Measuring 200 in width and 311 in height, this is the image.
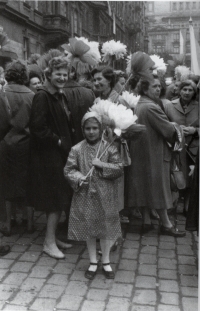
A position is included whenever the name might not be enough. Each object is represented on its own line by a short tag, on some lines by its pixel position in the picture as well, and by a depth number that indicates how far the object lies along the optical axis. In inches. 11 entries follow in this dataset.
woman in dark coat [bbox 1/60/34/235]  169.5
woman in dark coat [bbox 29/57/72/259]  152.9
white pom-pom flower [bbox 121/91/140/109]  160.1
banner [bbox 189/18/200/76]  129.2
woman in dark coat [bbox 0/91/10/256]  154.9
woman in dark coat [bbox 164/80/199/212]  209.9
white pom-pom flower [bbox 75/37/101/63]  178.5
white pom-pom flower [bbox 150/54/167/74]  203.0
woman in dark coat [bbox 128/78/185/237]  180.2
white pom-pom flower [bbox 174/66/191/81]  269.6
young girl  140.3
